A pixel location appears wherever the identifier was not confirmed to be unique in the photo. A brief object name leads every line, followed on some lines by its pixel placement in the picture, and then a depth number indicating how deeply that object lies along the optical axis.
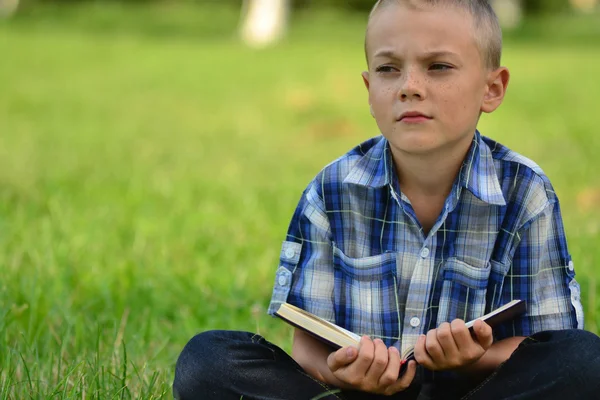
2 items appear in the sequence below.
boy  2.38
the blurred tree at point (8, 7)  21.16
